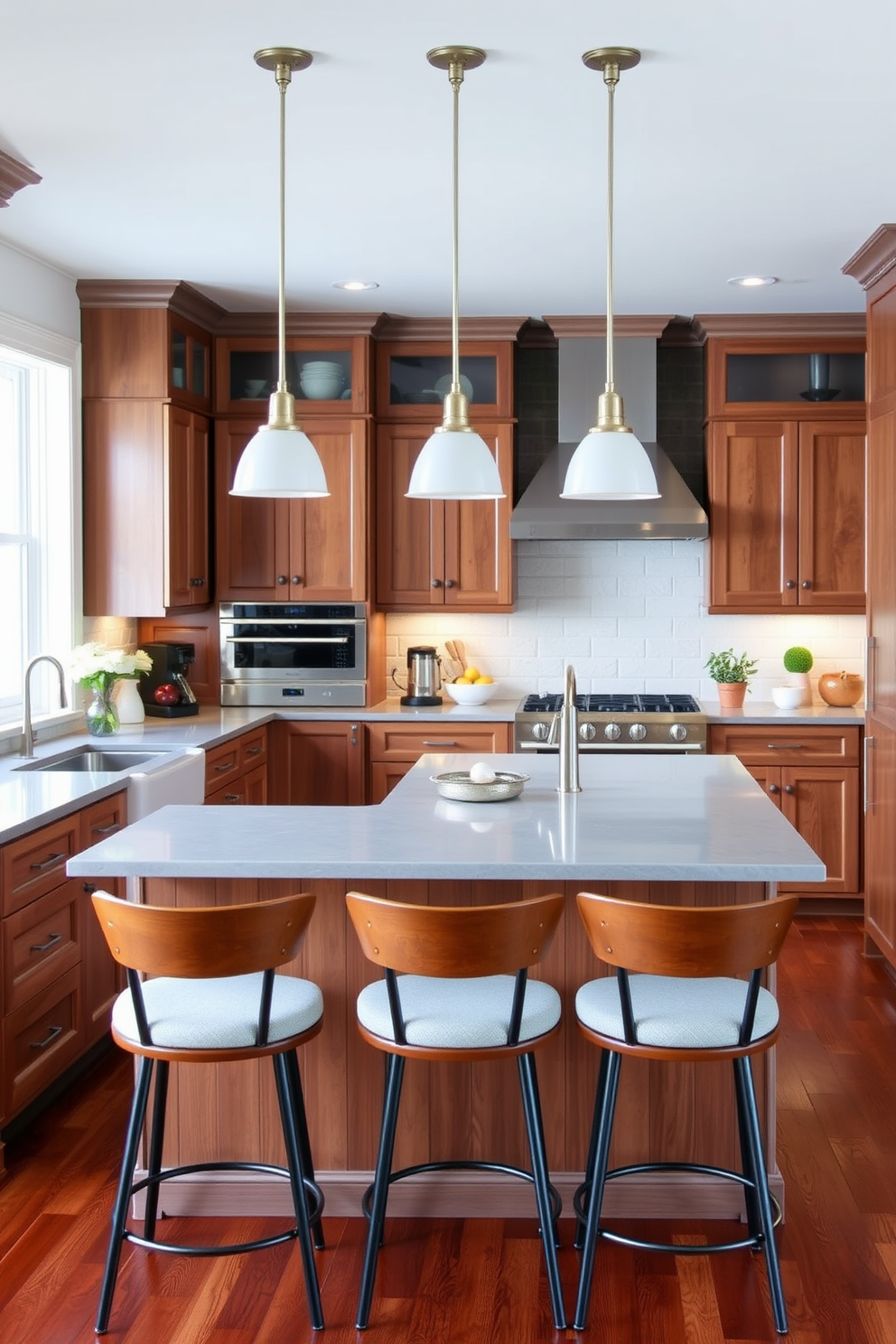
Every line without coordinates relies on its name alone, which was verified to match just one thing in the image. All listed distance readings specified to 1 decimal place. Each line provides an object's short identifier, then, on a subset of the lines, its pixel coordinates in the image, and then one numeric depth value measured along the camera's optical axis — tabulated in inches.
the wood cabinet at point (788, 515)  227.0
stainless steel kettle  232.8
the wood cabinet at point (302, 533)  225.9
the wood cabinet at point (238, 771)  190.2
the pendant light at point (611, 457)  112.7
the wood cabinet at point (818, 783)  217.3
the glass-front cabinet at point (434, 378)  228.8
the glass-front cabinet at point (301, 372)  225.6
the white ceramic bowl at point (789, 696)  228.2
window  186.4
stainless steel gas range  215.5
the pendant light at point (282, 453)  113.6
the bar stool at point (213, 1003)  93.8
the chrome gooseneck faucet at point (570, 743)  130.4
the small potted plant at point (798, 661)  233.8
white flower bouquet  182.2
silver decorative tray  128.0
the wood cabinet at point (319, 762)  223.3
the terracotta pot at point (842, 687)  230.2
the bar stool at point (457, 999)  93.5
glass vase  187.0
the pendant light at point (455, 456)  113.5
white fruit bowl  234.2
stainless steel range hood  221.3
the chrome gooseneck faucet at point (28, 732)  165.2
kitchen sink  176.7
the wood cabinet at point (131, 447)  202.5
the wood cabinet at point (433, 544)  231.3
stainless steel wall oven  229.1
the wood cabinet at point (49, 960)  127.0
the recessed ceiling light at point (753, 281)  198.5
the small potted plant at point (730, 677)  231.5
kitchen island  114.2
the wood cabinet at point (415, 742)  222.1
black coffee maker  216.8
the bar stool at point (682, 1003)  93.7
